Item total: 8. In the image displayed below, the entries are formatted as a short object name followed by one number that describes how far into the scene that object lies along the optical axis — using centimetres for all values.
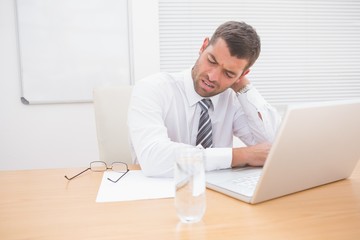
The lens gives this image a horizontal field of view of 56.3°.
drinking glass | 74
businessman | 117
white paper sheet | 91
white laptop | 76
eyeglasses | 120
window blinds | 267
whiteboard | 236
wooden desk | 70
